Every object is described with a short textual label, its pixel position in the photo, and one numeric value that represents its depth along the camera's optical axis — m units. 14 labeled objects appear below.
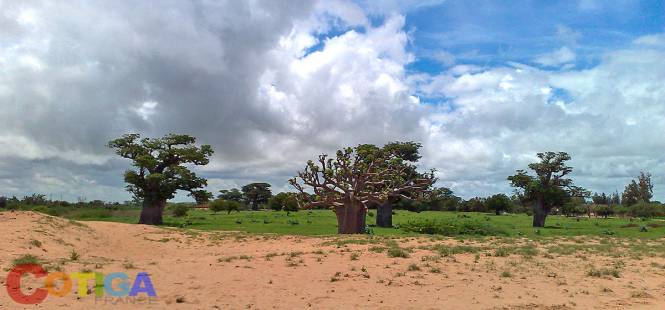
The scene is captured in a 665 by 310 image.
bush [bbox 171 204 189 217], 63.02
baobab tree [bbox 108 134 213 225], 42.62
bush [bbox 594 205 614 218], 89.76
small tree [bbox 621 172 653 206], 117.94
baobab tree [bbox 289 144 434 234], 32.75
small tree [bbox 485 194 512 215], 85.62
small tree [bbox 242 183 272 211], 110.81
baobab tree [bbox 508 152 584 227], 47.28
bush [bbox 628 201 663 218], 79.72
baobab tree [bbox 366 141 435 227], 39.91
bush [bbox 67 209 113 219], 56.59
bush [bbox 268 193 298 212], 65.66
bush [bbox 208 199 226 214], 77.12
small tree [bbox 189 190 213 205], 44.07
